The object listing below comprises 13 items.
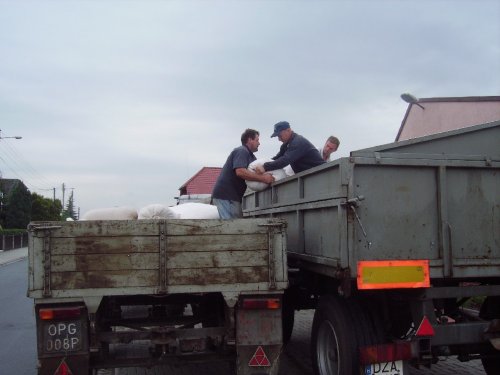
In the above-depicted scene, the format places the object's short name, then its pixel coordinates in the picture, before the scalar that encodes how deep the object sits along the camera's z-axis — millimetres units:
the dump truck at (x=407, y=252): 4105
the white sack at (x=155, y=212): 5434
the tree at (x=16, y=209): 60188
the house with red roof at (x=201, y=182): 26081
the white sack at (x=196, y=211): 6660
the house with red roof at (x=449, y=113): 21859
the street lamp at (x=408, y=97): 15859
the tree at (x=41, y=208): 59156
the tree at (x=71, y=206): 99625
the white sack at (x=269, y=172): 6375
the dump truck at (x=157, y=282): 4234
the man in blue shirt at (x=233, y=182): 6289
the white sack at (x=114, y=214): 5770
